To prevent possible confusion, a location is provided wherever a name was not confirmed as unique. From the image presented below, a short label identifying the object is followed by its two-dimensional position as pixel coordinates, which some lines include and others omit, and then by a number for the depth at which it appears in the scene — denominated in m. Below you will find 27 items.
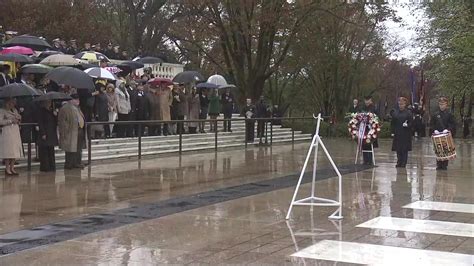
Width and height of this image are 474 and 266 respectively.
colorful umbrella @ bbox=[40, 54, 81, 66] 17.88
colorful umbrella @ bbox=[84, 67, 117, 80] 17.27
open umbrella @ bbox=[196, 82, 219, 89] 24.25
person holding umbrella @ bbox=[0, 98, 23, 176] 13.59
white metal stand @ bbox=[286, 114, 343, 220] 9.53
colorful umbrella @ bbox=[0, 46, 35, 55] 18.16
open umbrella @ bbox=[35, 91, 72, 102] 14.12
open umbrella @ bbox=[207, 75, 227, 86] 25.58
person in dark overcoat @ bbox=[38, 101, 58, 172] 14.55
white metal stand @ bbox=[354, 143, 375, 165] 17.81
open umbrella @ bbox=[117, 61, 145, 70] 21.86
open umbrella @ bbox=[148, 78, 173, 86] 21.38
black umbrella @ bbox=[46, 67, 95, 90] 14.66
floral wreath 17.58
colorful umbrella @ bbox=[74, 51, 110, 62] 20.75
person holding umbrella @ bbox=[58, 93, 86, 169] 14.88
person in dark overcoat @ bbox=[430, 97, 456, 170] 16.69
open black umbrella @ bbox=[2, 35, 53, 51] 19.10
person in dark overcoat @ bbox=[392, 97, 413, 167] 16.89
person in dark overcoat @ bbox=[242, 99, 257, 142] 24.62
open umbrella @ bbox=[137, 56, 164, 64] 23.89
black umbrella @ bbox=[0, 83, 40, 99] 13.32
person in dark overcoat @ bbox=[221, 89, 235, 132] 26.42
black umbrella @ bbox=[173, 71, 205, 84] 23.14
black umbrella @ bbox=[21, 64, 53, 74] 16.44
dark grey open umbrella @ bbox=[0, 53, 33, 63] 16.67
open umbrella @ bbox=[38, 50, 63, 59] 19.61
